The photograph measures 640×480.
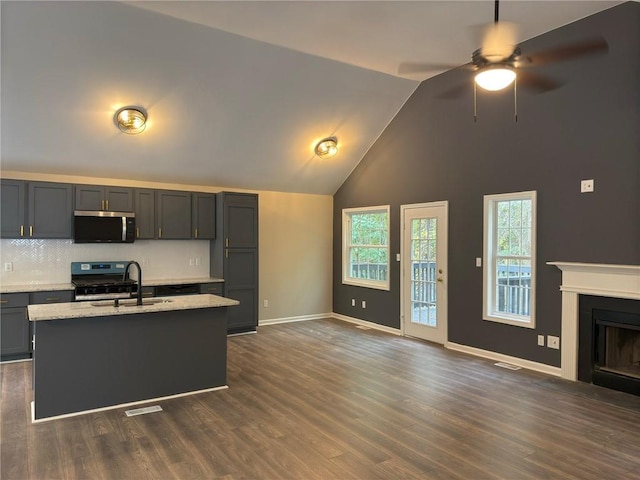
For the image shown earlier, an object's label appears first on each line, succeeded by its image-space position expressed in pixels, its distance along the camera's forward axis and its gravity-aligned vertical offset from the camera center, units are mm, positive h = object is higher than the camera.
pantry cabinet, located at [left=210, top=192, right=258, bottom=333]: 6707 -211
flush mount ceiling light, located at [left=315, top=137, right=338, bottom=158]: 6812 +1442
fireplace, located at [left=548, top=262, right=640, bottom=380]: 4195 -492
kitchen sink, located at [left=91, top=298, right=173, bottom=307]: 4098 -595
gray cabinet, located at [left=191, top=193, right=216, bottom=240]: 6754 +370
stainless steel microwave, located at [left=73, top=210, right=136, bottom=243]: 5789 +177
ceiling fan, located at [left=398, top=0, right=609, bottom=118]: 2998 +1685
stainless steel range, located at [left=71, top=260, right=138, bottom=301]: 5664 -549
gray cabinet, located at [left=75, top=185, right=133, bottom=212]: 5852 +565
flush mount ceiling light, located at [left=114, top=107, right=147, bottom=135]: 5160 +1422
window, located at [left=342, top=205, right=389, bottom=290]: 7270 -108
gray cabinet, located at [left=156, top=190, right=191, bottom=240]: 6484 +377
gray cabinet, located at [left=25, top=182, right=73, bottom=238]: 5535 +375
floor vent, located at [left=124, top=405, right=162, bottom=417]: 3750 -1459
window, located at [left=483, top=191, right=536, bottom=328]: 5086 -204
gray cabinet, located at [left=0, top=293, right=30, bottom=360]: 5191 -1018
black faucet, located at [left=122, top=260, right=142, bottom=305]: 3980 -502
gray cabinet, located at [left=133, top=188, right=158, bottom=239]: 6285 +401
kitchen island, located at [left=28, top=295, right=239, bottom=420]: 3633 -994
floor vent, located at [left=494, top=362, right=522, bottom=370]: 5043 -1437
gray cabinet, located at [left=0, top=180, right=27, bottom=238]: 5379 +382
